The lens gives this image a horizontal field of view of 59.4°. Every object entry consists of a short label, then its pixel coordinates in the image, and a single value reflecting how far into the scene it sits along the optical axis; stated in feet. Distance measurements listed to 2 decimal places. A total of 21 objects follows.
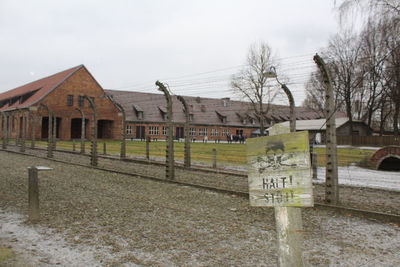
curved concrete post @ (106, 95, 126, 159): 67.41
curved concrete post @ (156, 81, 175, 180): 40.91
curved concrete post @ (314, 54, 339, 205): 27.07
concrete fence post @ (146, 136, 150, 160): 64.52
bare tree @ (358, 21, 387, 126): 34.11
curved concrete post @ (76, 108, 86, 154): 78.69
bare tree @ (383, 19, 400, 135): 34.68
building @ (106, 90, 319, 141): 187.32
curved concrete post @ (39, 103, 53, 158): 68.51
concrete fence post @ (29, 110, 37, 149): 96.76
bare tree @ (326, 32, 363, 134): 118.11
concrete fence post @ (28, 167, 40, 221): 21.67
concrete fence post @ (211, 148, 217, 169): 54.13
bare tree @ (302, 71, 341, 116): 159.01
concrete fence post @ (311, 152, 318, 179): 43.62
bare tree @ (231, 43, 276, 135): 156.73
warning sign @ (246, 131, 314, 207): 9.27
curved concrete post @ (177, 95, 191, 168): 52.65
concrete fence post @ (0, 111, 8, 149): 96.91
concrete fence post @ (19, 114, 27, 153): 82.31
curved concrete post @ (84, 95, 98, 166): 54.39
